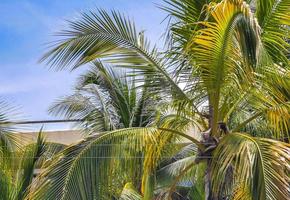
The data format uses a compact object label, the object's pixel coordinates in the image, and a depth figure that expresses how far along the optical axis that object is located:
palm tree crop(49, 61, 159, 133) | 11.51
